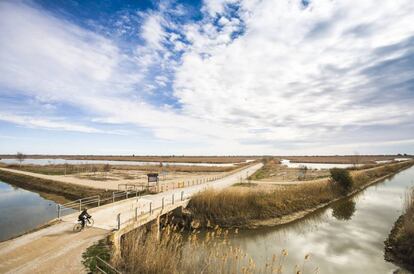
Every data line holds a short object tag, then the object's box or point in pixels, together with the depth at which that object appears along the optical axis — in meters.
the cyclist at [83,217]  12.38
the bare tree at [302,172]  39.53
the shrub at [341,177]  30.22
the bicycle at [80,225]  12.25
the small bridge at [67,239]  8.48
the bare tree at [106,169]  56.97
